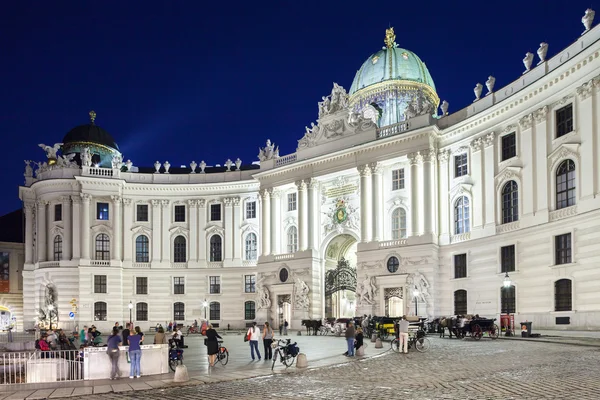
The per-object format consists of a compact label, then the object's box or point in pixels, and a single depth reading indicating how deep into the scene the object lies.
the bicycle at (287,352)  24.37
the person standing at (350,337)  28.45
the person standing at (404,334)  29.25
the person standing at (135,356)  22.06
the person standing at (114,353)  22.25
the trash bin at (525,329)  36.69
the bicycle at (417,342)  30.28
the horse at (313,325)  51.50
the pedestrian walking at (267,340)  28.11
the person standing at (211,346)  24.86
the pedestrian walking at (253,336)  27.89
